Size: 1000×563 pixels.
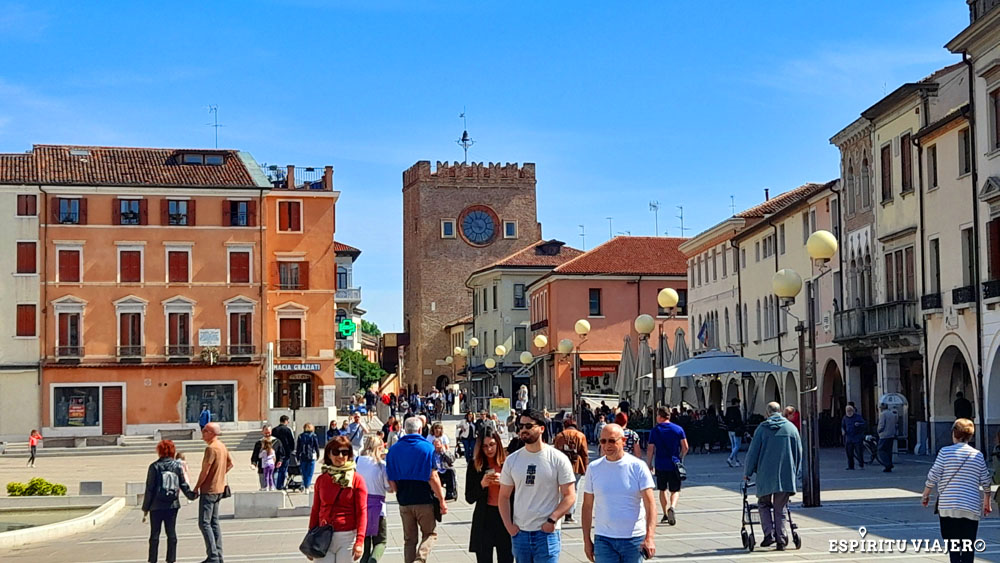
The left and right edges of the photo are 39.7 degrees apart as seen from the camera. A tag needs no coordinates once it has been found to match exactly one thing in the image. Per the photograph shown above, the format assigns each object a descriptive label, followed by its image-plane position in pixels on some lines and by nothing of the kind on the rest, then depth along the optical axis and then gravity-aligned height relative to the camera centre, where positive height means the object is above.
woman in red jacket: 11.17 -1.05
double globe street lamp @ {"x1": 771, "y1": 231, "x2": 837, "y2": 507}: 21.31 -0.40
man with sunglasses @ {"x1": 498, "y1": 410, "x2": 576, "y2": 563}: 10.94 -0.98
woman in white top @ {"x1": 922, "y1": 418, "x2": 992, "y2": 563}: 12.25 -1.13
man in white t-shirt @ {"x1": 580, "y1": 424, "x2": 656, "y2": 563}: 10.35 -1.03
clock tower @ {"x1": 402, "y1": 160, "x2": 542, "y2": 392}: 104.69 +11.18
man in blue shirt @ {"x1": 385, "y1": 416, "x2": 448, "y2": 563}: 13.80 -1.14
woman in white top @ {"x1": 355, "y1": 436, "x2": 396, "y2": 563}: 13.77 -1.26
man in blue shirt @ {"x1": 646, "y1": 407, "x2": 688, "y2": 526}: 19.16 -1.21
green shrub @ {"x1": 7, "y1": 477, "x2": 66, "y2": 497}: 28.33 -2.19
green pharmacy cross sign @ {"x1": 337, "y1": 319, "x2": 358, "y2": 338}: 59.56 +2.10
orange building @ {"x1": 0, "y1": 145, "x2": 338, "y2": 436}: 61.00 +3.99
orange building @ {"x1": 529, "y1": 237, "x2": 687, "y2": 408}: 76.81 +3.74
